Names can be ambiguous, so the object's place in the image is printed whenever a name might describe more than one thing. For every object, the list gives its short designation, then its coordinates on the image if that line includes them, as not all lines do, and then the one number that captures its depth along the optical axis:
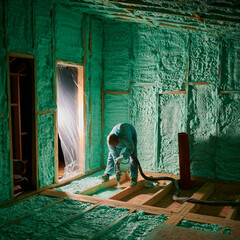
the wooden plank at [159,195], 4.25
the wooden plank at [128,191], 4.48
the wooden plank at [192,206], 3.42
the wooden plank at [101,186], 4.71
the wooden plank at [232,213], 3.57
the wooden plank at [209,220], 3.33
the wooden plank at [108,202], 3.73
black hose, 3.86
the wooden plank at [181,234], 2.80
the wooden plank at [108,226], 3.04
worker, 4.64
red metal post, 5.05
